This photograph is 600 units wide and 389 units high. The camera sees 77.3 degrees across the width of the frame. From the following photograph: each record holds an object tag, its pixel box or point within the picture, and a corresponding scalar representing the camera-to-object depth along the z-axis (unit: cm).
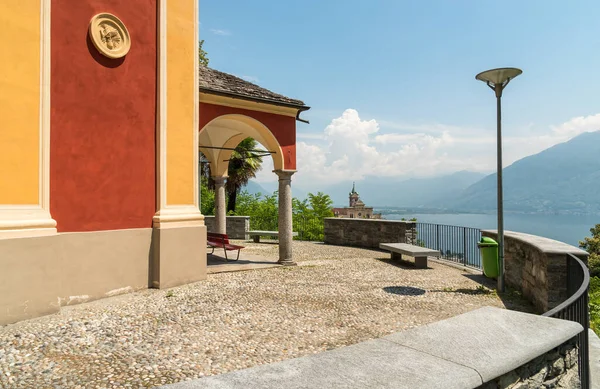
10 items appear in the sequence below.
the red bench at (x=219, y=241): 1014
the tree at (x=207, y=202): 2423
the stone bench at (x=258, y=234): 1538
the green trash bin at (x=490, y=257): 757
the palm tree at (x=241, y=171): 2297
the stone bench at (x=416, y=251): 950
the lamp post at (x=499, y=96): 715
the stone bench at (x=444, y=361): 162
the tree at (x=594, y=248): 2294
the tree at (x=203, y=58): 2141
